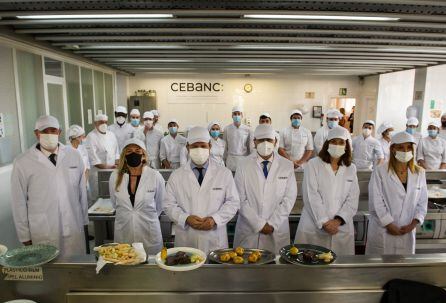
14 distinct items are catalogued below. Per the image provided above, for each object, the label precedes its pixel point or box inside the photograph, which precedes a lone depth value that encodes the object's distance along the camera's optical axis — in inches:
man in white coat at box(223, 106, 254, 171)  208.4
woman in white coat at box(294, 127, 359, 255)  99.7
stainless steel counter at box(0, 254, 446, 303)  60.2
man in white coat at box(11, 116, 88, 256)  98.2
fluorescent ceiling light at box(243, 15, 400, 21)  119.7
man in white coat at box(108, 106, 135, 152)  224.2
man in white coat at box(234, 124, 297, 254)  99.2
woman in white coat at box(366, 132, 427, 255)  98.7
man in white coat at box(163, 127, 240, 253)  91.0
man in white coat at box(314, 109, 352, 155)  212.7
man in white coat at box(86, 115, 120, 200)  188.2
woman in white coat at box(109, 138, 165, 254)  94.4
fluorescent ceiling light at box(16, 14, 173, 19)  117.8
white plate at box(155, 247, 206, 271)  55.6
